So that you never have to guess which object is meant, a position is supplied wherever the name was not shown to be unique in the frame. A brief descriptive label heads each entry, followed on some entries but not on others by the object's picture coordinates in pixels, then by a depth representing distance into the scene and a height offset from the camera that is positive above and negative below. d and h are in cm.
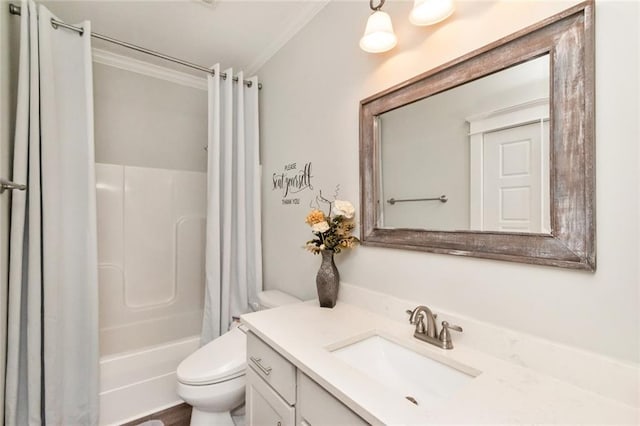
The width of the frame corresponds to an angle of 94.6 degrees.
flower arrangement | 137 -7
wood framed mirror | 76 +20
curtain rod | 148 +100
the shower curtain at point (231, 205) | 198 +6
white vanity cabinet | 78 -56
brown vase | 137 -32
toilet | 137 -79
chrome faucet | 97 -40
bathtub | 181 -110
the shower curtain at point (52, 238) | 144 -13
